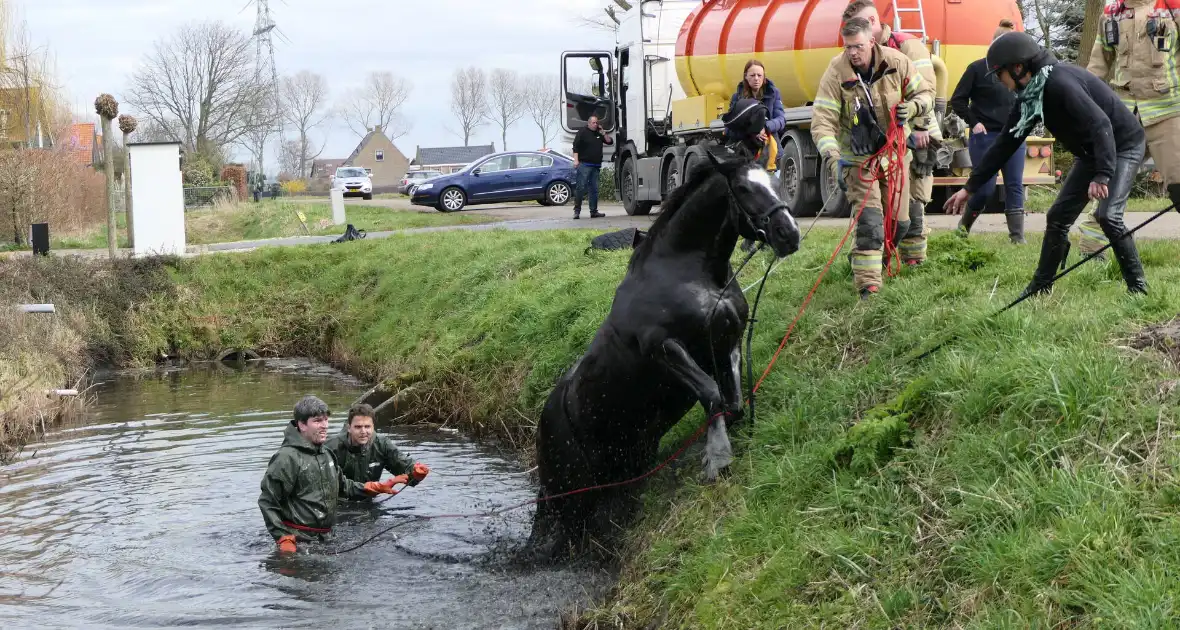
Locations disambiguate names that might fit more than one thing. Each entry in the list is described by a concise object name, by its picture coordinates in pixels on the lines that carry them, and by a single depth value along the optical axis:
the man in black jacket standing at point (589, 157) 22.59
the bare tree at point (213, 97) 66.12
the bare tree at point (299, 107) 111.31
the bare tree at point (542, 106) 116.31
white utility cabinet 19.92
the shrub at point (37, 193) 24.81
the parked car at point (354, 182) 54.06
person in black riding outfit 6.47
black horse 6.22
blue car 31.53
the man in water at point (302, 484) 7.70
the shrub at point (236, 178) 45.65
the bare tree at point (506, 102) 119.06
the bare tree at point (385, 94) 120.94
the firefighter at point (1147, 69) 7.55
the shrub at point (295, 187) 72.91
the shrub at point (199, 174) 44.53
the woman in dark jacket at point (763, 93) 11.97
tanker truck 15.81
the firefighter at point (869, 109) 7.72
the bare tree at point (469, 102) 123.29
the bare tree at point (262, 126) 68.94
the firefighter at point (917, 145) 7.78
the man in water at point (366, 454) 8.55
